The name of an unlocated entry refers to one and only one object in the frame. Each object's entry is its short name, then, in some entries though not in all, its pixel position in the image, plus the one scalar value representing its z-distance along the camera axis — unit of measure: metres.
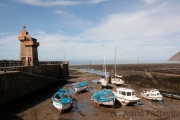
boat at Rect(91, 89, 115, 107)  20.39
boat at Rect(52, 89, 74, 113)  17.84
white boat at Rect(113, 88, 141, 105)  21.14
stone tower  32.19
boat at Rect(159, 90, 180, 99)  25.88
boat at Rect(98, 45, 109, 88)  33.09
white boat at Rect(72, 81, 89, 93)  29.20
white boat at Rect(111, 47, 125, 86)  37.43
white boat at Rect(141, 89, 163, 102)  24.09
